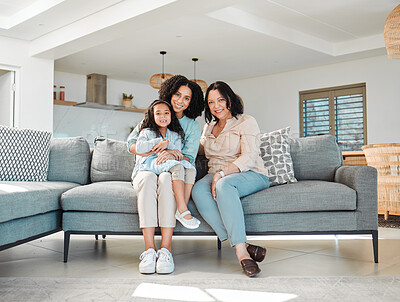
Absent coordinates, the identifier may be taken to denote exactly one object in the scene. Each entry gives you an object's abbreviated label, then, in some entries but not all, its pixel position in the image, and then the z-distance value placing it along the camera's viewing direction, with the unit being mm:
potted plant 8609
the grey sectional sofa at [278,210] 2369
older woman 2188
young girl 2285
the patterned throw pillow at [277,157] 2707
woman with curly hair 2166
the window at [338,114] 7453
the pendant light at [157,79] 6520
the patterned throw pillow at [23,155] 2793
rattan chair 3885
